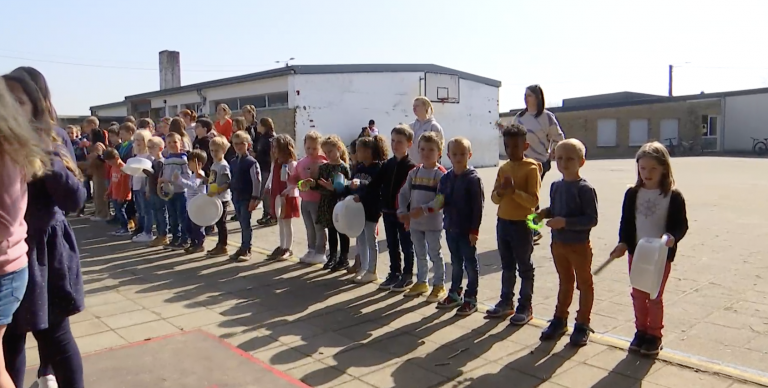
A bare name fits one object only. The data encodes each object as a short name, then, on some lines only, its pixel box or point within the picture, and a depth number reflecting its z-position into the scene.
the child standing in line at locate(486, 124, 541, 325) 4.84
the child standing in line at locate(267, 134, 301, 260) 7.65
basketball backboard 24.66
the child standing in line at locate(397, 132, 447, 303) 5.57
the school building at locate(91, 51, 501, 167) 21.77
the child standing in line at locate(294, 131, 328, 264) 7.14
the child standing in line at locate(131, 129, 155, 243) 8.85
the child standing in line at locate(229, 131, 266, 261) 7.68
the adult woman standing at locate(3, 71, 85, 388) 2.91
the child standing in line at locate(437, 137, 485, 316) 5.14
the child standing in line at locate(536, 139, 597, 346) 4.34
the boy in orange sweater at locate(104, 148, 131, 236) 9.61
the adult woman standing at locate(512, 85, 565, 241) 7.25
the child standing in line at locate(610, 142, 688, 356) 4.03
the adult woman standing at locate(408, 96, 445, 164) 6.95
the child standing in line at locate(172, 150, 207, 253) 8.16
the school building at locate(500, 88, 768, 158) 37.00
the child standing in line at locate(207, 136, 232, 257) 7.77
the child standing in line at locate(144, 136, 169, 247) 8.57
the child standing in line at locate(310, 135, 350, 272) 6.78
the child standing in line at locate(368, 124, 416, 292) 6.03
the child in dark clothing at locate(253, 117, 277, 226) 10.41
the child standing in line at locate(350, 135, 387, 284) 6.31
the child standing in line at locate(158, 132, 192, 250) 8.25
